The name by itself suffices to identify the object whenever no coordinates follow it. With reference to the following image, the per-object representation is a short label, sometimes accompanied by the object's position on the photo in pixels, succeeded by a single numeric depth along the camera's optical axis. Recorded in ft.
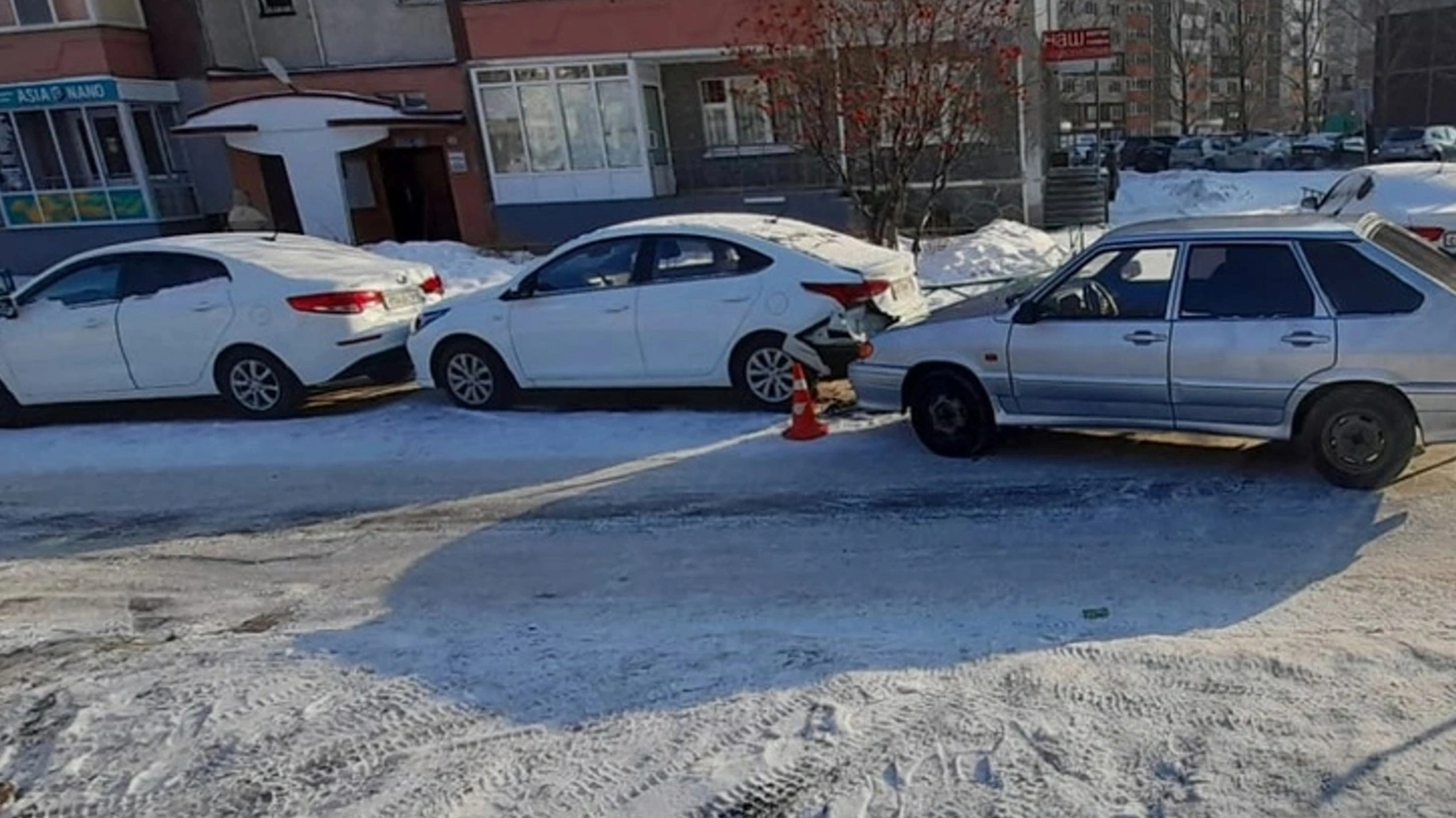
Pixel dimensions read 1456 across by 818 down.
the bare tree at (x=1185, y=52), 182.09
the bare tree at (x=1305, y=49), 164.25
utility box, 67.82
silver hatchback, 16.31
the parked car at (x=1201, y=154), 120.98
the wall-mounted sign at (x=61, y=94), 66.18
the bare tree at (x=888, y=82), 40.65
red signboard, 65.51
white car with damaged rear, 24.25
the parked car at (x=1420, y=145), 96.84
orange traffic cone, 22.72
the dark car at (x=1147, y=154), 124.16
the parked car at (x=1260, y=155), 114.42
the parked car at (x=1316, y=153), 111.14
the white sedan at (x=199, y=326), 26.94
